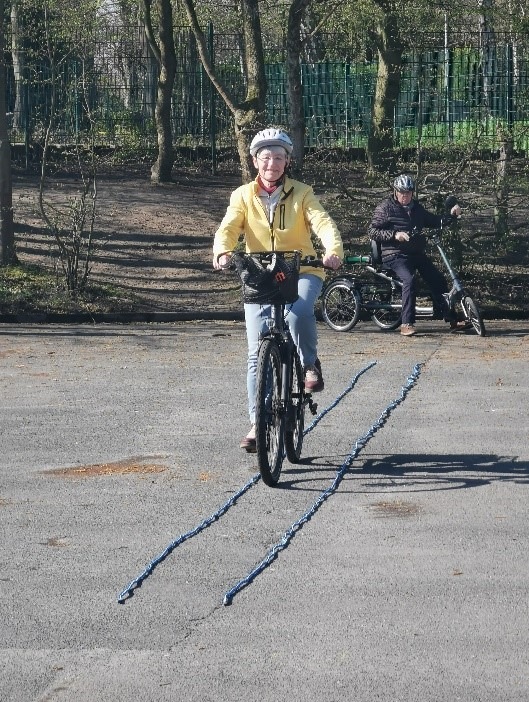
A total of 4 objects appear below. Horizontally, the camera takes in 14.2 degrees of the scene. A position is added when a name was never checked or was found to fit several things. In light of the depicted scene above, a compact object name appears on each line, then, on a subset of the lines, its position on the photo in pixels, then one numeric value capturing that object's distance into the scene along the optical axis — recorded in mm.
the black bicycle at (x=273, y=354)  11501
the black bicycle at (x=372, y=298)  23570
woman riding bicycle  12232
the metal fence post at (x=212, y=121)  36739
